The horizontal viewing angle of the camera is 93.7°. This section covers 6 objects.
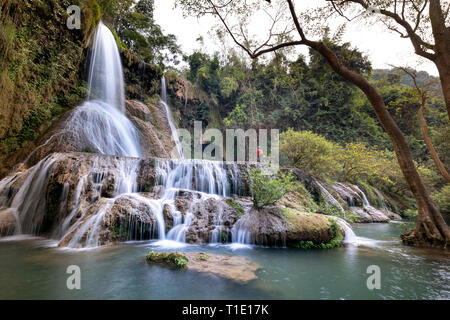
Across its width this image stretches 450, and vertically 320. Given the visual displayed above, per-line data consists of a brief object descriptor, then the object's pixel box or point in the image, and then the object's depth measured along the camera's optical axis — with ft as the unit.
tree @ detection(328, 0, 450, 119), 17.22
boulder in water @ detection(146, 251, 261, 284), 12.00
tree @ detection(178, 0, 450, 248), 19.39
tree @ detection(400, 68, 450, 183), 22.12
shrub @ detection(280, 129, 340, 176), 47.95
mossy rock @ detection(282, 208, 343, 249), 19.29
